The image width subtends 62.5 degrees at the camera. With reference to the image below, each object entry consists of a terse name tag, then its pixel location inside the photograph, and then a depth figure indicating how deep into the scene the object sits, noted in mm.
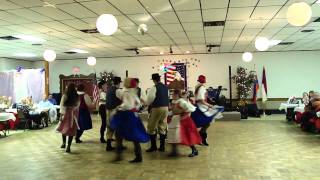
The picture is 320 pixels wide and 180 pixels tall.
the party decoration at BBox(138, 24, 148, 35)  5919
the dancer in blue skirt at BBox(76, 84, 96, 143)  5939
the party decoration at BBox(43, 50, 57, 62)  7123
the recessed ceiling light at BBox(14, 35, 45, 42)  7694
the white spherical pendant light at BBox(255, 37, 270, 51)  6136
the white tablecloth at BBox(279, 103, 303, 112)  9306
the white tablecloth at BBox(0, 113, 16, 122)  7222
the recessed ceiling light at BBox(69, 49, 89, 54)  10681
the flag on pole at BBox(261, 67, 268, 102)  11955
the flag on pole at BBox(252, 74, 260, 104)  11898
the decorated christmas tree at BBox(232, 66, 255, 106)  11903
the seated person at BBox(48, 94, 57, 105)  10025
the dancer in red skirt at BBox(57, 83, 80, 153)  5332
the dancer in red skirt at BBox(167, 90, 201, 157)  4764
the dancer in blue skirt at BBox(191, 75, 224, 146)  5519
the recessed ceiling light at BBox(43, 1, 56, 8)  4864
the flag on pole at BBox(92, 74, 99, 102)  10722
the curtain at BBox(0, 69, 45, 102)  9529
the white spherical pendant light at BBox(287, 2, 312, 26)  4203
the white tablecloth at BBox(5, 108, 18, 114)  8122
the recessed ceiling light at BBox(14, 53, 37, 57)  11423
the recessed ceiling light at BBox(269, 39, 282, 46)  9234
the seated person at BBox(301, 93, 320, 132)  7105
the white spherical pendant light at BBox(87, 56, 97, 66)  10455
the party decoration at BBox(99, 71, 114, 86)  12958
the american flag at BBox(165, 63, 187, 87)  12664
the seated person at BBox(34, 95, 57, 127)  8982
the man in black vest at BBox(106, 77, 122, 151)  5053
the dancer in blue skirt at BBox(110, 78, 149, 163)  4396
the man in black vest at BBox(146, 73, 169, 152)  5080
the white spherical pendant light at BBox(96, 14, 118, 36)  4724
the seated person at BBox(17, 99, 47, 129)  8578
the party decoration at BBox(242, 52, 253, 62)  8117
